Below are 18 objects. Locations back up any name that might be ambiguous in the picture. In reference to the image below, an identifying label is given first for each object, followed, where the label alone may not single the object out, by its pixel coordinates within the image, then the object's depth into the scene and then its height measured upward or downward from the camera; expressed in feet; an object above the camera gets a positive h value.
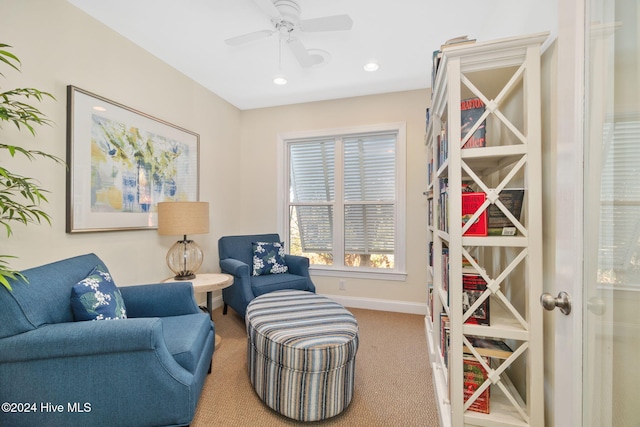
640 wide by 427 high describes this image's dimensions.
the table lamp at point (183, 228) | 7.51 -0.42
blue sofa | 3.85 -2.28
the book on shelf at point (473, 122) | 4.38 +1.47
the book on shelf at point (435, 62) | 5.38 +3.15
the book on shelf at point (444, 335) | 5.39 -2.49
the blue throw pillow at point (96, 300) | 4.51 -1.50
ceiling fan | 5.52 +4.01
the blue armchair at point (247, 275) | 8.55 -2.14
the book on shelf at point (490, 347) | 4.11 -2.11
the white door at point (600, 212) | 2.14 +0.01
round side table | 7.27 -1.93
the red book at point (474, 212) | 4.14 +0.01
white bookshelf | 3.88 -0.33
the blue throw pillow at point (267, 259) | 9.96 -1.72
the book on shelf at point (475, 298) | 4.16 -1.30
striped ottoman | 4.87 -2.77
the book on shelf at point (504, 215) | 4.06 +0.00
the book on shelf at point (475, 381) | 4.13 -2.60
